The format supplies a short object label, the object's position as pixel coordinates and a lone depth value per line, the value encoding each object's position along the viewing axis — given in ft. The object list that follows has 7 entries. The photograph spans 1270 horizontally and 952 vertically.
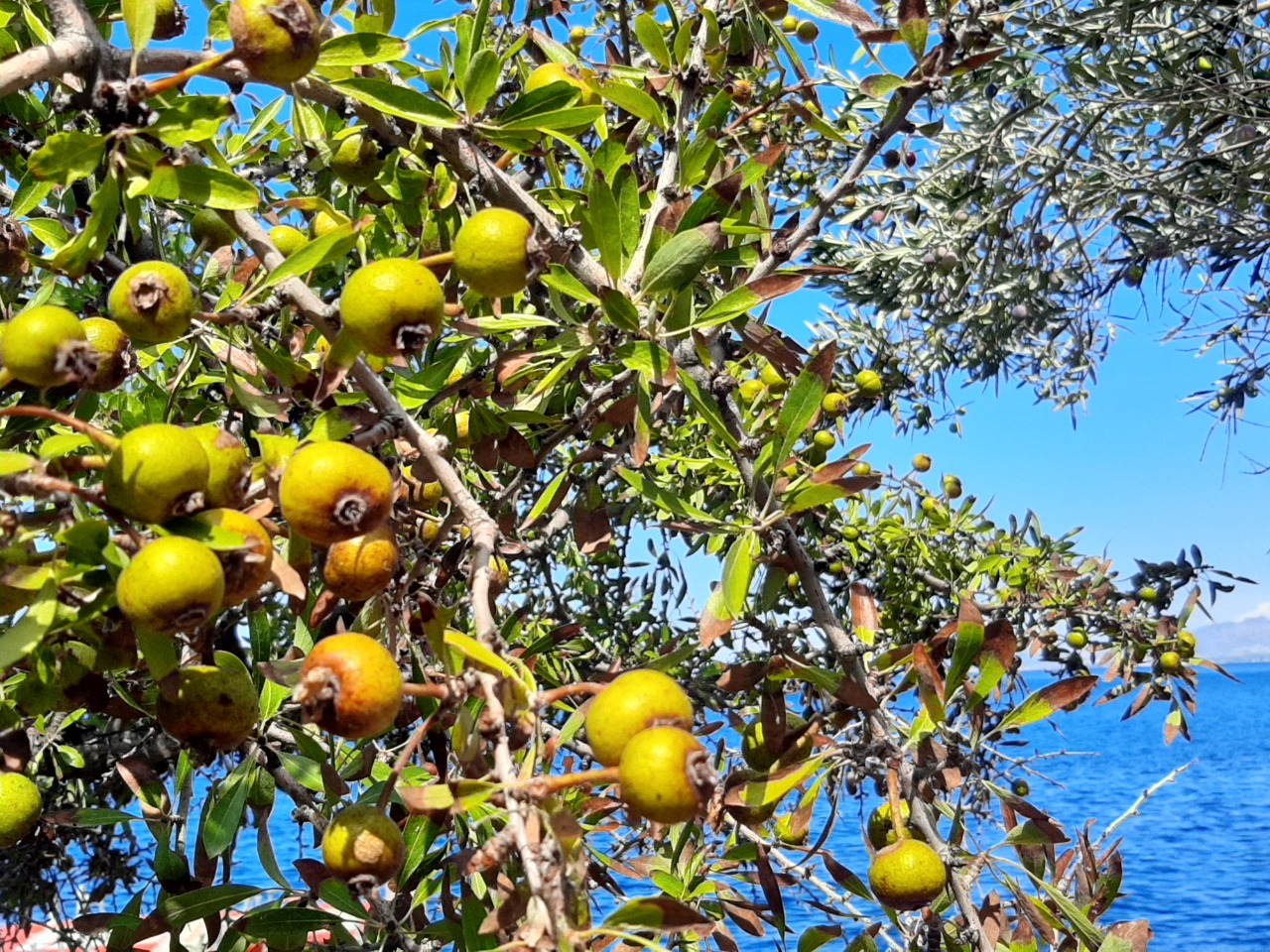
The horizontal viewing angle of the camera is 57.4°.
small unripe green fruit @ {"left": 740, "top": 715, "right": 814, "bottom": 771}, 1.42
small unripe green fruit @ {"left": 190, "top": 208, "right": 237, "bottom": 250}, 1.56
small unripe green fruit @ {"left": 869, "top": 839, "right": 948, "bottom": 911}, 1.30
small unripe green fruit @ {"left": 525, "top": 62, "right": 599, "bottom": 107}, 1.46
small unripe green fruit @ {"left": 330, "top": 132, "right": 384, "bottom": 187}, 1.49
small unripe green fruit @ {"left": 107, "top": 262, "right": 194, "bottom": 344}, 1.07
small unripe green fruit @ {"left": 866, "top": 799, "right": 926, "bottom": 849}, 1.62
